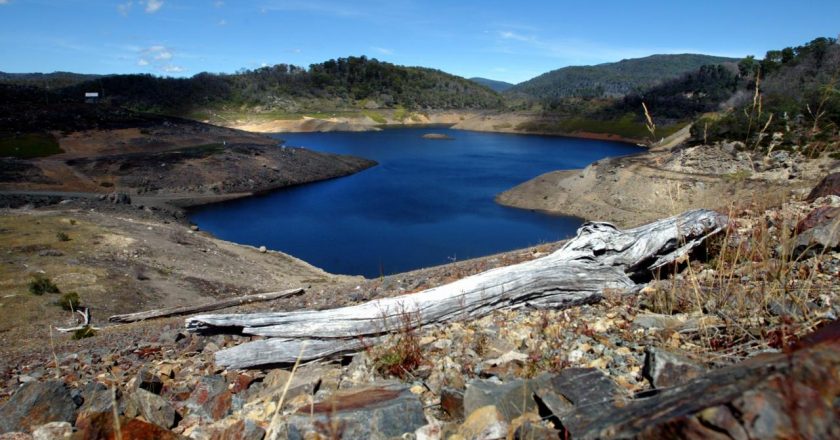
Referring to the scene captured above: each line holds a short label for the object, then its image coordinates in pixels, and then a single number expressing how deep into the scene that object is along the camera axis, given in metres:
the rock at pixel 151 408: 3.39
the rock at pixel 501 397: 2.82
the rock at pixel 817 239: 4.49
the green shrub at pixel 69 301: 14.19
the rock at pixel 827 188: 6.96
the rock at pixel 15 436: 3.05
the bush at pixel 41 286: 14.73
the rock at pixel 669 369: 2.68
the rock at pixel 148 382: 4.14
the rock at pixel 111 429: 2.71
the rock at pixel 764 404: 1.65
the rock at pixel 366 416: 2.88
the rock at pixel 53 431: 2.92
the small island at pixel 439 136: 94.75
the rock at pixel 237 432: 2.91
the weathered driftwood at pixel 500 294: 4.59
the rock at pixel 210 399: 3.71
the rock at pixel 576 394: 2.47
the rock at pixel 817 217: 5.01
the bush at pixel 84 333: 10.24
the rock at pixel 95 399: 3.49
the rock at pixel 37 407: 3.41
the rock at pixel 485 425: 2.65
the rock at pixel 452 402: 3.08
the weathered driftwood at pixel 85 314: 13.13
